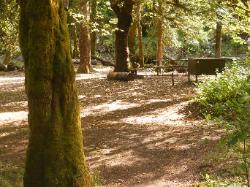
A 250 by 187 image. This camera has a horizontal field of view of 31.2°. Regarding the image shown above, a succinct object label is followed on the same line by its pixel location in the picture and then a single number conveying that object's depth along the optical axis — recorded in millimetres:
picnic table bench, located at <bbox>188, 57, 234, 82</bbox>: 16109
